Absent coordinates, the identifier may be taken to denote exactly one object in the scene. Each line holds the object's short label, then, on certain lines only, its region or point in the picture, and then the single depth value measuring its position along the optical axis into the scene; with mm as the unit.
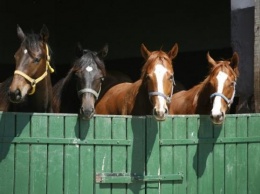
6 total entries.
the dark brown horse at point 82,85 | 8927
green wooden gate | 8146
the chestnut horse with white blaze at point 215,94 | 8812
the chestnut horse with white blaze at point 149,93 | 8605
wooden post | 10871
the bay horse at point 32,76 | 8533
